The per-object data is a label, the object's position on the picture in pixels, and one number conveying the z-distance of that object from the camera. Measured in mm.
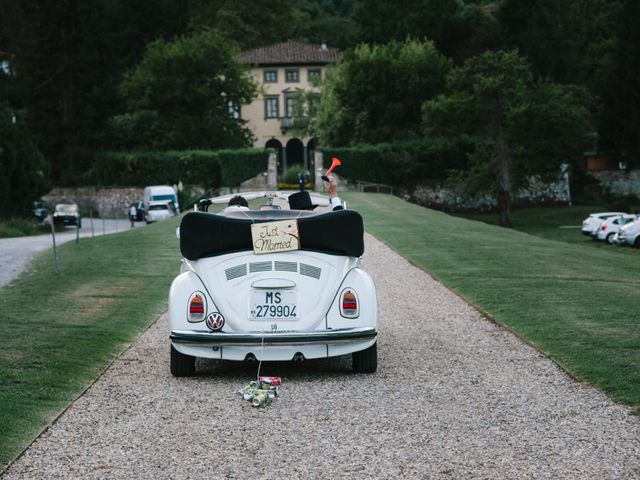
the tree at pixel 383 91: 74750
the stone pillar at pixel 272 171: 69806
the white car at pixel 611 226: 44500
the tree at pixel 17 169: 56000
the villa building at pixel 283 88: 95500
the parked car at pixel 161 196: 63219
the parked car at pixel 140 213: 62969
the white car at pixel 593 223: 46812
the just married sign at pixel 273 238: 10055
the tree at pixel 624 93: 71000
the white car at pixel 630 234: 42094
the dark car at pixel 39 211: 59969
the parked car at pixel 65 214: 63031
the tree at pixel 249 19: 99750
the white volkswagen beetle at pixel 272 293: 9828
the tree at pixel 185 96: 77000
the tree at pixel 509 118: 60500
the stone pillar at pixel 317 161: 67919
